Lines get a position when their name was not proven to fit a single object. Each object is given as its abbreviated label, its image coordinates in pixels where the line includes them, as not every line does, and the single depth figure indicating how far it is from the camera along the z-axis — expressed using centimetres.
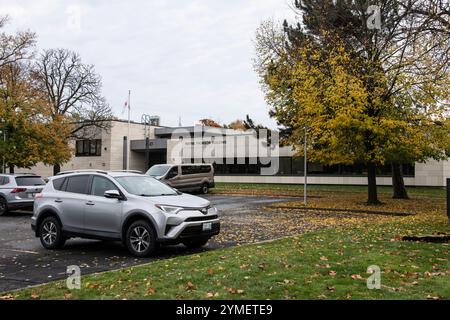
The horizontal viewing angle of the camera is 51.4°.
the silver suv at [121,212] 934
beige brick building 3900
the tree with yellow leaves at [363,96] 1920
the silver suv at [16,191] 1845
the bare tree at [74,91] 4781
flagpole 5254
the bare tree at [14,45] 3838
